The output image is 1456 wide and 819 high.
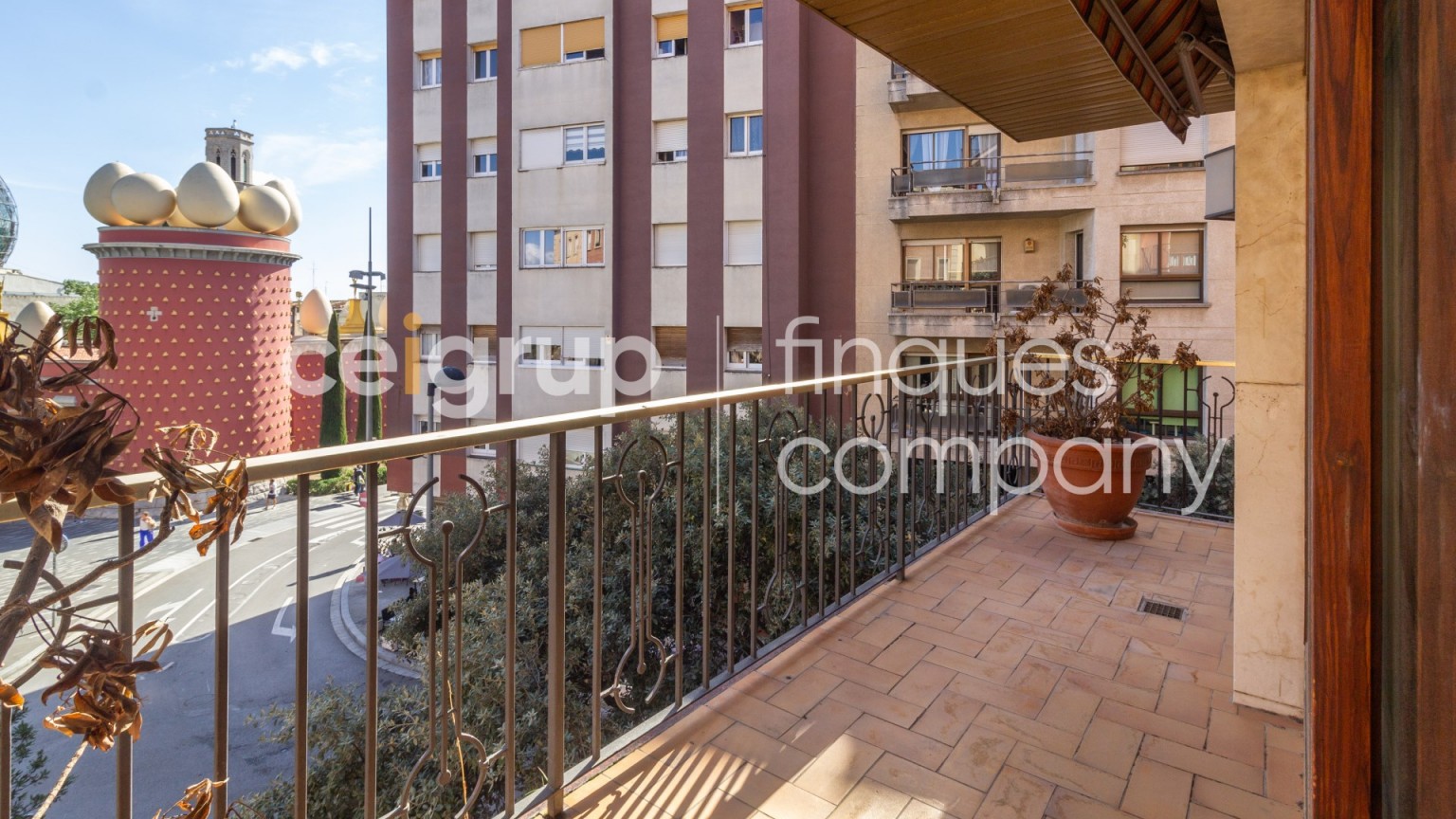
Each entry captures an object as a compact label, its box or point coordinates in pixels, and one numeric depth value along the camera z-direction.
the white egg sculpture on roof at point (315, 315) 37.19
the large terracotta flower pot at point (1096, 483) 3.59
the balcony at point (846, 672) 1.45
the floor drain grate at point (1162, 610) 2.82
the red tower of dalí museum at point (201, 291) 19.27
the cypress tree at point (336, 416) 26.05
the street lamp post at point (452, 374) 11.76
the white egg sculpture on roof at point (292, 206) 24.53
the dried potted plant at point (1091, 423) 3.62
